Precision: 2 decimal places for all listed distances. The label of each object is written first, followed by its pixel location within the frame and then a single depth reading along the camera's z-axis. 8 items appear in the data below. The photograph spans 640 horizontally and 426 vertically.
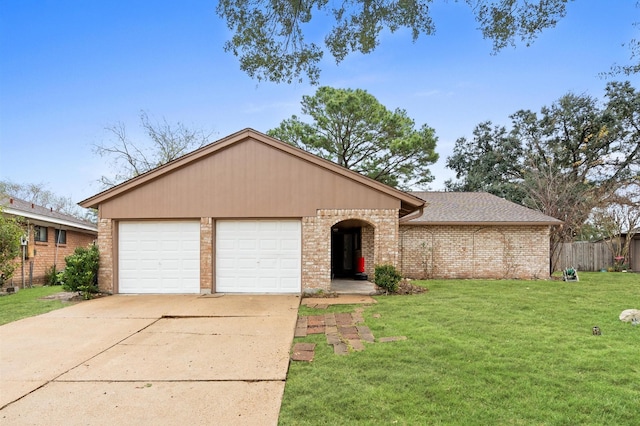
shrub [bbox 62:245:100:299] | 9.66
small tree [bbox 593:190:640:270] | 19.02
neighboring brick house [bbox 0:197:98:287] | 14.05
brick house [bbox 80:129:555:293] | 10.33
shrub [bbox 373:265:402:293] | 10.02
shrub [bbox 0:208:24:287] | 11.54
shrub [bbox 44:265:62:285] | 14.90
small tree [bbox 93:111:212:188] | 22.79
